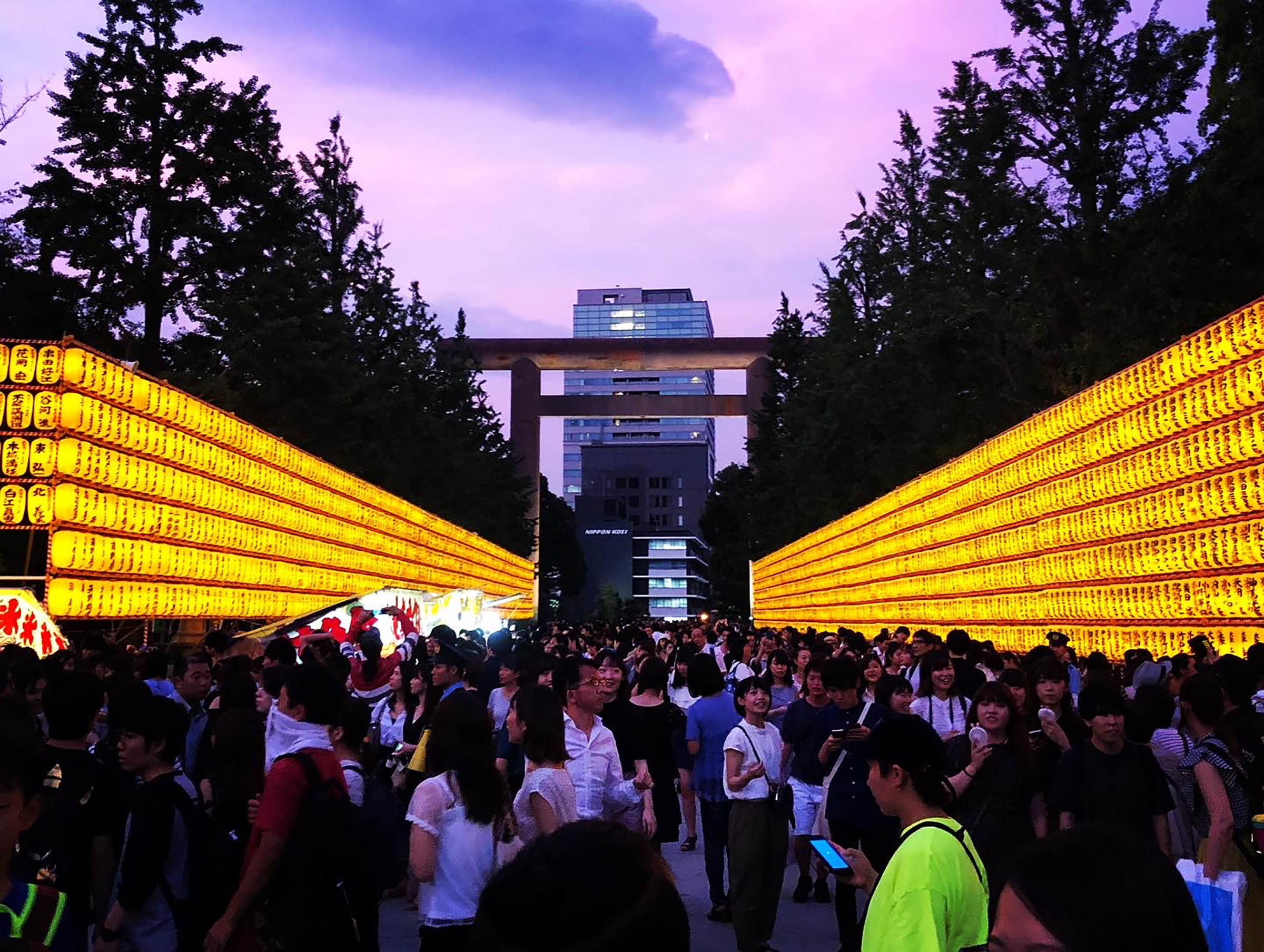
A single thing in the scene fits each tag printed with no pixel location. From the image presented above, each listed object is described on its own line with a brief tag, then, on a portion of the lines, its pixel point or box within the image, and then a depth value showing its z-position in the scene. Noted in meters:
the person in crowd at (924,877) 3.11
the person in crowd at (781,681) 11.90
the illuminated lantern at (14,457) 13.59
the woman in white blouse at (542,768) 4.80
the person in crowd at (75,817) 3.95
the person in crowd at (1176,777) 5.77
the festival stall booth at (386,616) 17.31
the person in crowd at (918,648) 10.64
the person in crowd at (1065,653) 11.98
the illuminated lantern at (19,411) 13.71
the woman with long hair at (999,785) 5.51
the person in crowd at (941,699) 8.46
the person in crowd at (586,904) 1.51
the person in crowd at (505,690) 8.84
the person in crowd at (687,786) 11.42
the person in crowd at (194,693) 7.43
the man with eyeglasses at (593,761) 5.76
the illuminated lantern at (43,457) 13.71
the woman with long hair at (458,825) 4.37
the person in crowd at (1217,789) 4.95
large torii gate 53.09
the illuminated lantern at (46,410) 13.77
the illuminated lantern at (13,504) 13.54
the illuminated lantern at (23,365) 13.81
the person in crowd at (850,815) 6.63
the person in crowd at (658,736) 8.47
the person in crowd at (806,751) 7.54
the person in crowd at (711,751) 8.59
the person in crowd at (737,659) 15.09
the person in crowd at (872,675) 11.04
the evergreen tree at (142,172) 25.91
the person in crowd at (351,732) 5.41
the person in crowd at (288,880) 4.17
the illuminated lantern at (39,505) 13.65
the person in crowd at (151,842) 4.17
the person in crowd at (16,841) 2.57
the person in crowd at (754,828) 7.24
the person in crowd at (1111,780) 5.34
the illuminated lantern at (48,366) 13.84
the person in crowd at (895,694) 8.99
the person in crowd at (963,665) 9.68
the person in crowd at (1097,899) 1.74
